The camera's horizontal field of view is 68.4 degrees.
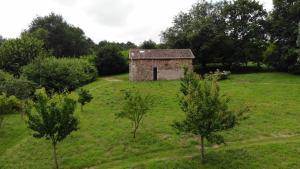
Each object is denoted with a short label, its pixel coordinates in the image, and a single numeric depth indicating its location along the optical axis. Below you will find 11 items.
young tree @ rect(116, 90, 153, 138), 16.55
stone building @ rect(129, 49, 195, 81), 32.93
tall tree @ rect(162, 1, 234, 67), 37.12
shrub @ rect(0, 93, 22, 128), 18.49
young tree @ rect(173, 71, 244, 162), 13.04
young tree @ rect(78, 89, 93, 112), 21.42
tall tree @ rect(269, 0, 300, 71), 32.70
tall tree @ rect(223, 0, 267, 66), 37.20
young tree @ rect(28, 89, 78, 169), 12.89
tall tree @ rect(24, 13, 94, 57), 54.38
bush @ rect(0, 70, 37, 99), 22.29
